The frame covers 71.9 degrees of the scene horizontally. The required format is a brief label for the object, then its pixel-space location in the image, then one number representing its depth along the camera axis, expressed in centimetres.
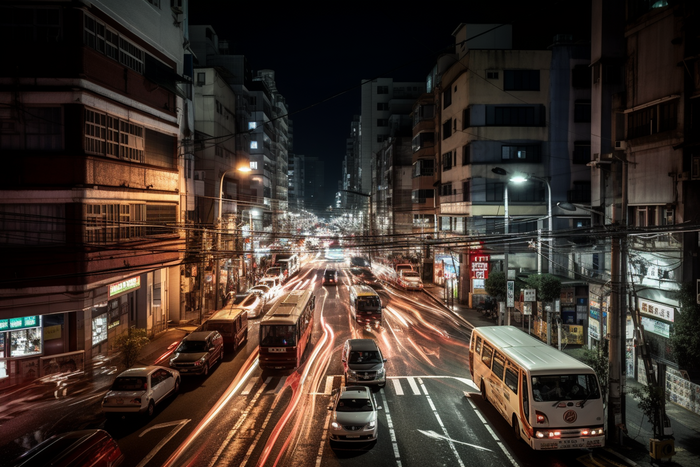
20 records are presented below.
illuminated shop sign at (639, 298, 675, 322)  1853
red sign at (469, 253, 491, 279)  3691
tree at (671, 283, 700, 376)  1647
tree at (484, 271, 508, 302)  3353
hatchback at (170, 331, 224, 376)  2161
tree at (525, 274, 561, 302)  2794
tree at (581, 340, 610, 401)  1695
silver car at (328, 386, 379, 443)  1449
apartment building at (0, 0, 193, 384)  2198
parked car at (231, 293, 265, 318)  3818
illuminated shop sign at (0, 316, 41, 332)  2154
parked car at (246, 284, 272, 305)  4122
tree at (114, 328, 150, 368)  2255
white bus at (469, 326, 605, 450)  1361
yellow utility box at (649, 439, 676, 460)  1337
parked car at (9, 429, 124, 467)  1132
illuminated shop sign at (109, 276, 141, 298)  2591
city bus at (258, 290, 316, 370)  2288
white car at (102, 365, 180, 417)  1664
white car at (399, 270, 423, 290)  5138
